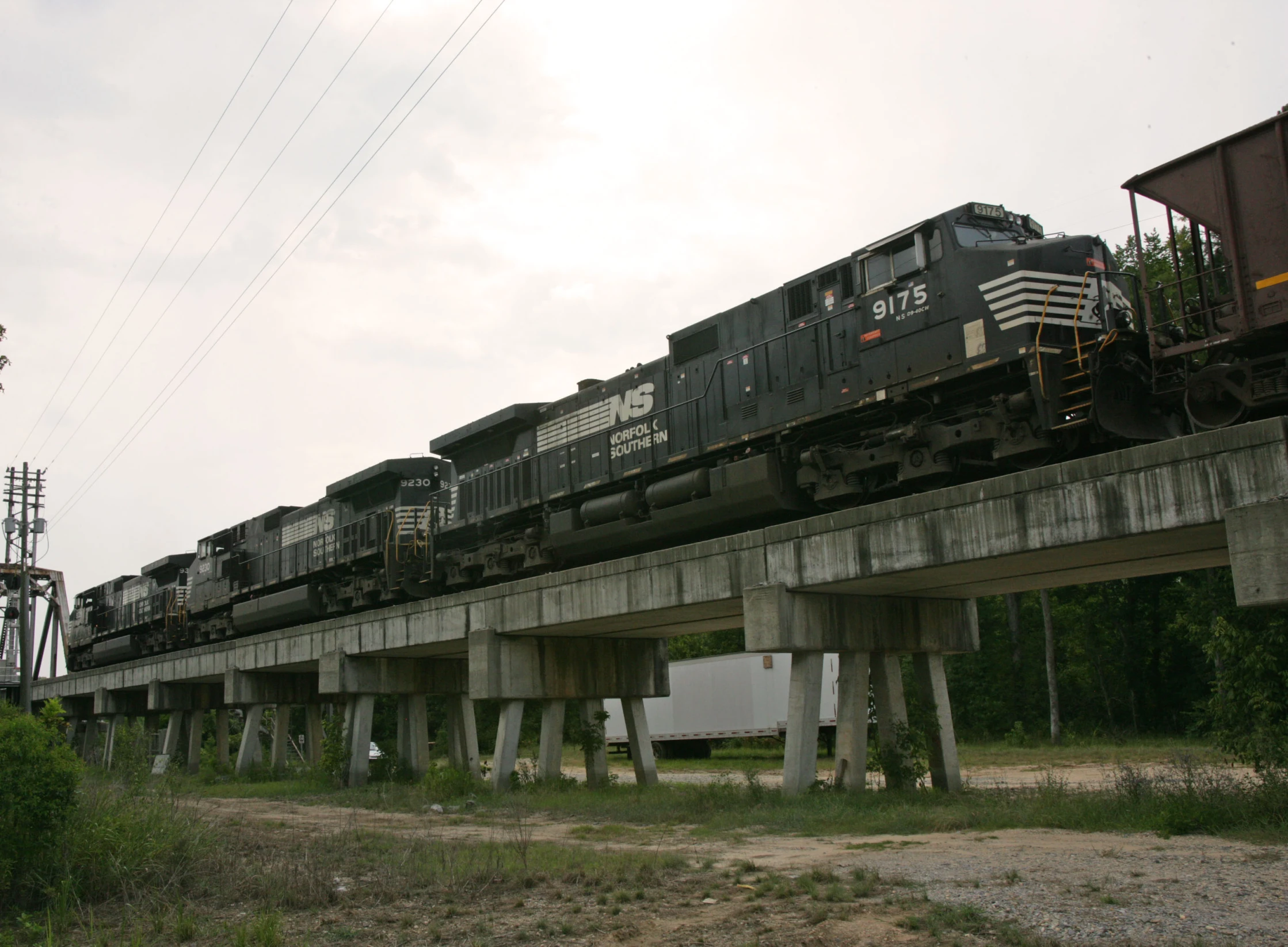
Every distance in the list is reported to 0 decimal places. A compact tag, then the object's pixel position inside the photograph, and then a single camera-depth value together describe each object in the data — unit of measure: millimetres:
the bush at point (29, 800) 10555
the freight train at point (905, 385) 10758
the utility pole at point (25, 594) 34750
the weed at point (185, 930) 8633
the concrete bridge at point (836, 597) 9898
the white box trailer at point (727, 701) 34031
